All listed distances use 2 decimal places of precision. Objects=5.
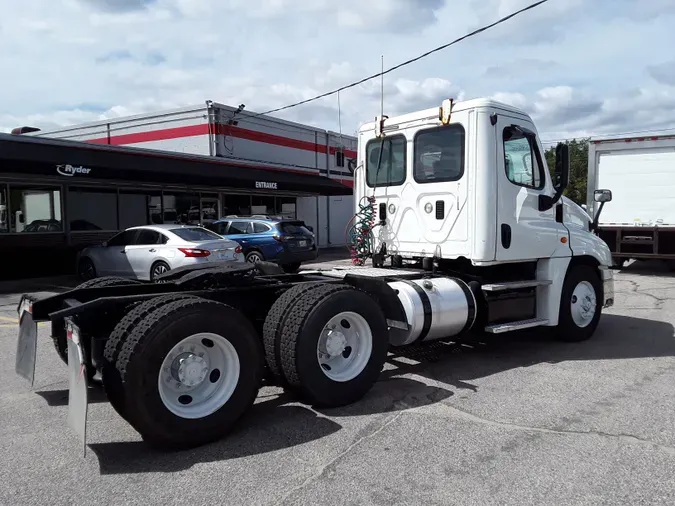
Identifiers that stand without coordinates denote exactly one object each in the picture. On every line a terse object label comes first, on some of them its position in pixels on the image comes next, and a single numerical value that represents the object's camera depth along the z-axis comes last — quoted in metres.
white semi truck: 3.89
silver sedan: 12.77
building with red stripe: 16.34
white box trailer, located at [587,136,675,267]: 14.55
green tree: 46.22
